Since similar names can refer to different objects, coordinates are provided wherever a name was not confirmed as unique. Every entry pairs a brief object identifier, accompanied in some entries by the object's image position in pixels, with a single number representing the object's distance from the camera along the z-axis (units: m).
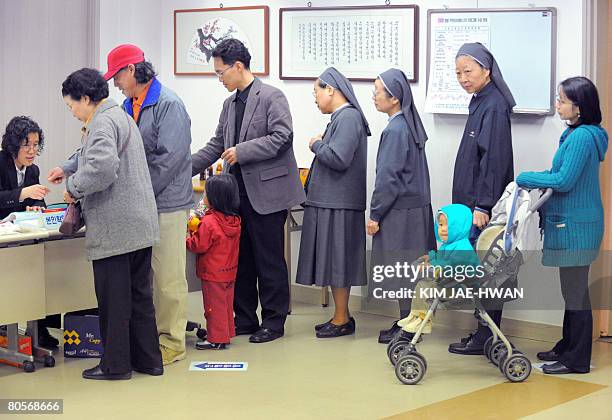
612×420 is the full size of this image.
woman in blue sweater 5.03
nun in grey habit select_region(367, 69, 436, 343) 5.71
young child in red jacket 5.52
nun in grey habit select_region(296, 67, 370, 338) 5.83
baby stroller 4.94
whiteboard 5.79
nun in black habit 5.43
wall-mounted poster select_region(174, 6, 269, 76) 7.16
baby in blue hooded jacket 5.03
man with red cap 5.14
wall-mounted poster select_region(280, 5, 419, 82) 6.41
